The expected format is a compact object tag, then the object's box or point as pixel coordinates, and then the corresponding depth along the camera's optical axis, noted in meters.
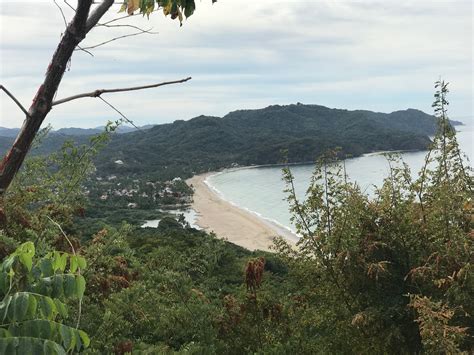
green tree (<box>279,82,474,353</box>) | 5.05
